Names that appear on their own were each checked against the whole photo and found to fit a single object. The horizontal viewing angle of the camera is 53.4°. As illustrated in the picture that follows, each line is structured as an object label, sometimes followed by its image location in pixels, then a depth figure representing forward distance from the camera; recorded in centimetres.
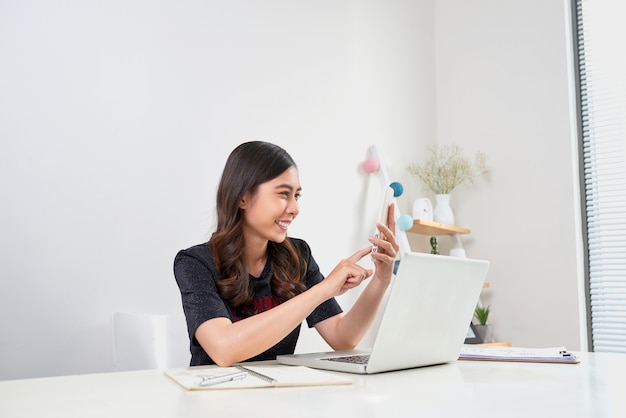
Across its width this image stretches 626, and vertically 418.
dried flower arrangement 326
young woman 135
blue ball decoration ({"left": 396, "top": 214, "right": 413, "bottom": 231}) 277
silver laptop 104
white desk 76
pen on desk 93
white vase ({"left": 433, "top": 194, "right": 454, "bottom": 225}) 317
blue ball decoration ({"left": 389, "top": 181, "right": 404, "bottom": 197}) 284
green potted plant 304
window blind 297
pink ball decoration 288
